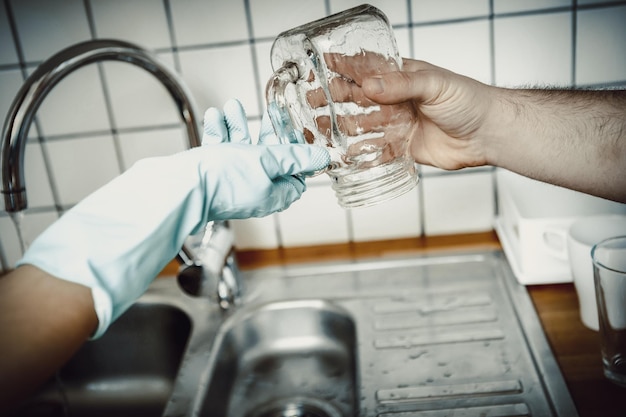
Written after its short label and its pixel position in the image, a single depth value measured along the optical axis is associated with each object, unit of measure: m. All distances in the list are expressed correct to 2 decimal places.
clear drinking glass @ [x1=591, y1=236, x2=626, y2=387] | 0.84
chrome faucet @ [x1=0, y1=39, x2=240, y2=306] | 0.90
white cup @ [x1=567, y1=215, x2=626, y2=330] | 0.96
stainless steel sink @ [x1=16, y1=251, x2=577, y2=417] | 0.92
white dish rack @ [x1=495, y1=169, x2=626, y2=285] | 1.06
